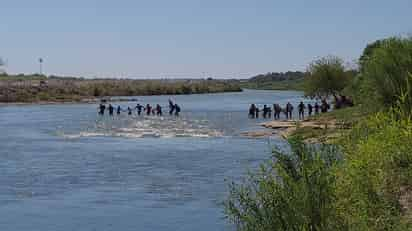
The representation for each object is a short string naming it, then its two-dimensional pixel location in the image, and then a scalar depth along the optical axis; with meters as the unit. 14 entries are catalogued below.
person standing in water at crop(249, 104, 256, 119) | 77.62
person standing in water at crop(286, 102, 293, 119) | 74.69
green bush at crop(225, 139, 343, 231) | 14.02
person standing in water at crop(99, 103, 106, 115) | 86.44
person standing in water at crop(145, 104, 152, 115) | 86.78
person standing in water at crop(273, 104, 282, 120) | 76.62
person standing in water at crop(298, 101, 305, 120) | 74.50
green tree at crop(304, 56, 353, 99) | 82.62
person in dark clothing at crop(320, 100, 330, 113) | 69.56
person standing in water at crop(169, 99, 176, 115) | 85.38
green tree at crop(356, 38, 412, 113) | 35.69
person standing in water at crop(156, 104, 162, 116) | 85.81
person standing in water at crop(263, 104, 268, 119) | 77.19
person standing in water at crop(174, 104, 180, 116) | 84.62
